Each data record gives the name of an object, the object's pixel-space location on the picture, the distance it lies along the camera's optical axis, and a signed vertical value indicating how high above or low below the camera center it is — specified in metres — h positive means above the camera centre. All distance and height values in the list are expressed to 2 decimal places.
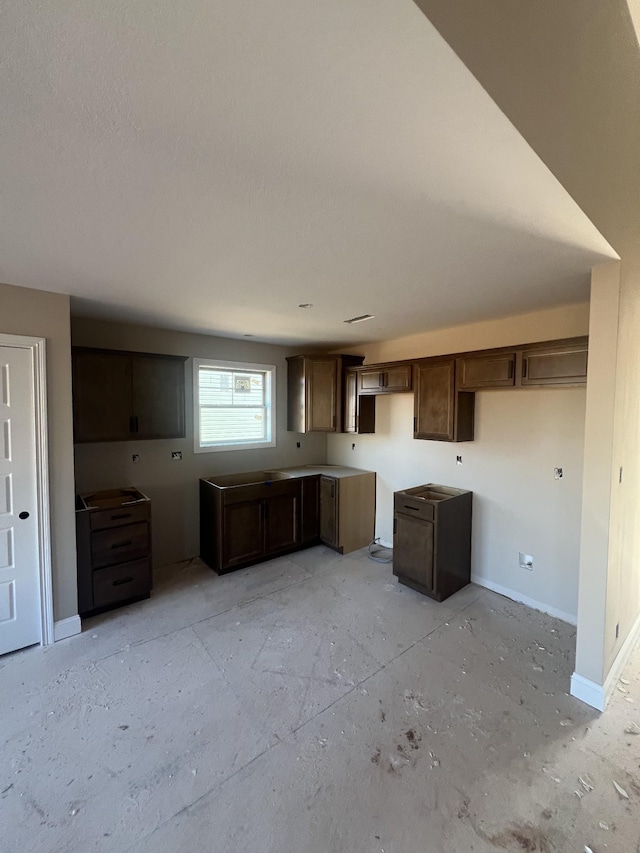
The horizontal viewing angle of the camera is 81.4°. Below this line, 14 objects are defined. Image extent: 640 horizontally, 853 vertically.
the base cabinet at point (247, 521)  3.72 -1.19
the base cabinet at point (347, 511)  4.29 -1.20
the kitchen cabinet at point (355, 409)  4.41 +0.00
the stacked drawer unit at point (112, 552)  2.93 -1.19
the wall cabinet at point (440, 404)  3.43 +0.06
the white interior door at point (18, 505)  2.50 -0.68
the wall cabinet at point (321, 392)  4.50 +0.21
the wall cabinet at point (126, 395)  3.22 +0.11
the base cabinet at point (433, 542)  3.28 -1.21
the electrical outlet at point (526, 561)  3.24 -1.32
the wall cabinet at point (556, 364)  2.61 +0.35
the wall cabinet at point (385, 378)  3.87 +0.34
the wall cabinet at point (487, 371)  2.99 +0.33
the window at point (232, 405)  4.16 +0.04
